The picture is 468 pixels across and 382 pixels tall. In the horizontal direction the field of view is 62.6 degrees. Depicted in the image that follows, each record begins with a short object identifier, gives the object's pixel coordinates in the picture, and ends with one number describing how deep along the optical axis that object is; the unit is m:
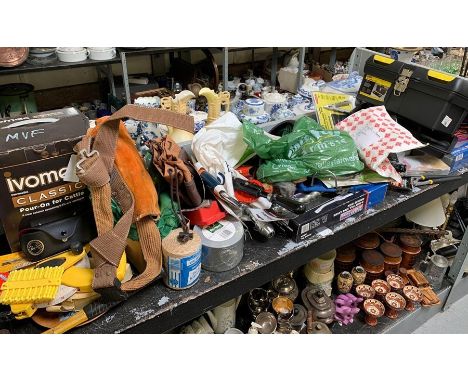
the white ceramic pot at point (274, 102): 2.13
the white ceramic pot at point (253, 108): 1.92
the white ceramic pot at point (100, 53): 2.16
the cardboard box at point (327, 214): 1.10
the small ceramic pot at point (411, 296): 1.68
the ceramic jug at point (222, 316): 1.32
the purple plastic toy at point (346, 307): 1.59
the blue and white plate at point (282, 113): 1.97
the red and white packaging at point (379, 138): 1.26
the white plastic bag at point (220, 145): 1.16
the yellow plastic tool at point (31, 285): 0.76
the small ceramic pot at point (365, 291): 1.65
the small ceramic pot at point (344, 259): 1.69
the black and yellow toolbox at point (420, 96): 1.33
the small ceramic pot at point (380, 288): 1.66
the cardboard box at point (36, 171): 0.81
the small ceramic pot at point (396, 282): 1.69
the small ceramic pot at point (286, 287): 1.49
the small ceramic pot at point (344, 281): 1.62
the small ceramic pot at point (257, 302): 1.42
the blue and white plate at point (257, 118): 1.87
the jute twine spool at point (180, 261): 0.88
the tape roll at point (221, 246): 0.96
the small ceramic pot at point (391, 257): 1.74
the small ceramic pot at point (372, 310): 1.59
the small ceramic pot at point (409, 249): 1.80
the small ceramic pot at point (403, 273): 1.79
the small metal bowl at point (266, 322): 1.35
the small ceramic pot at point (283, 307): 1.42
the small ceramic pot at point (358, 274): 1.66
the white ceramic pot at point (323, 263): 1.56
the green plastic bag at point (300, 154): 1.19
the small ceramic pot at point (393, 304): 1.62
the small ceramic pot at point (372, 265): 1.69
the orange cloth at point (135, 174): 0.92
